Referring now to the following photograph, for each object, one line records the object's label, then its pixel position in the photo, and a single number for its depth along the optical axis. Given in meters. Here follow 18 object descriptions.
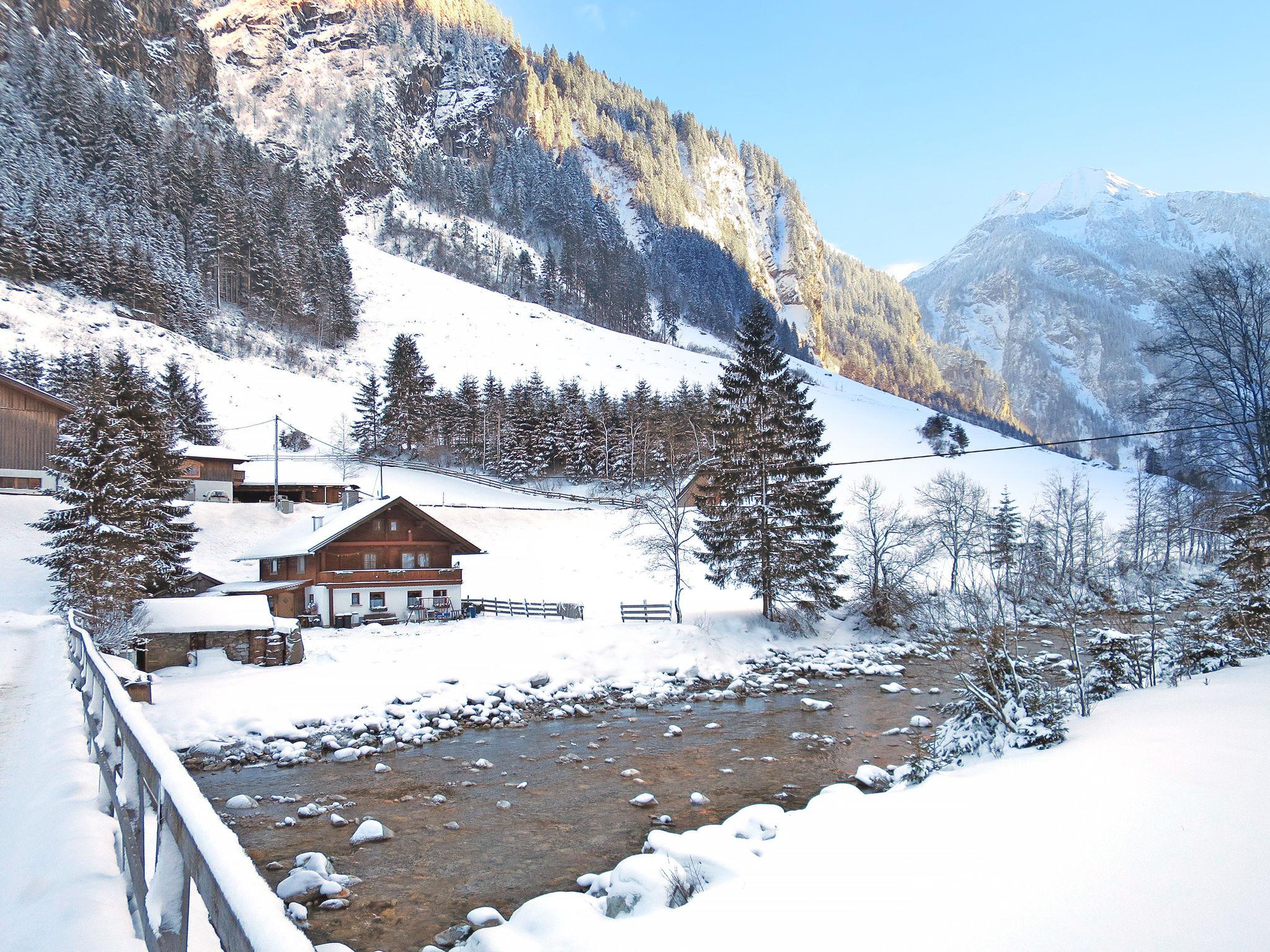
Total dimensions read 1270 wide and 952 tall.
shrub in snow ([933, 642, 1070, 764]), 12.59
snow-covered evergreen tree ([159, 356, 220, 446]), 56.19
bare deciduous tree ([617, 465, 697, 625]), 31.41
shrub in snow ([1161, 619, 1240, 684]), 15.46
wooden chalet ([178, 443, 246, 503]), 48.69
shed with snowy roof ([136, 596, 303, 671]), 22.39
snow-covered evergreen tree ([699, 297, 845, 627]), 31.12
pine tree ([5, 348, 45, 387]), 53.38
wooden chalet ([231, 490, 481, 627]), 33.31
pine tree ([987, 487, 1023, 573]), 43.25
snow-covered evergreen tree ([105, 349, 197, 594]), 27.08
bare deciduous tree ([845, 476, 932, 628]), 32.84
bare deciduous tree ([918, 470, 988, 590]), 36.97
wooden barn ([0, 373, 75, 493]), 39.50
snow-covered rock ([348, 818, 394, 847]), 12.02
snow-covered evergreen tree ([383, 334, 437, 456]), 69.81
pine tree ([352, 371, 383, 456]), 68.81
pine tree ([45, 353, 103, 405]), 50.62
